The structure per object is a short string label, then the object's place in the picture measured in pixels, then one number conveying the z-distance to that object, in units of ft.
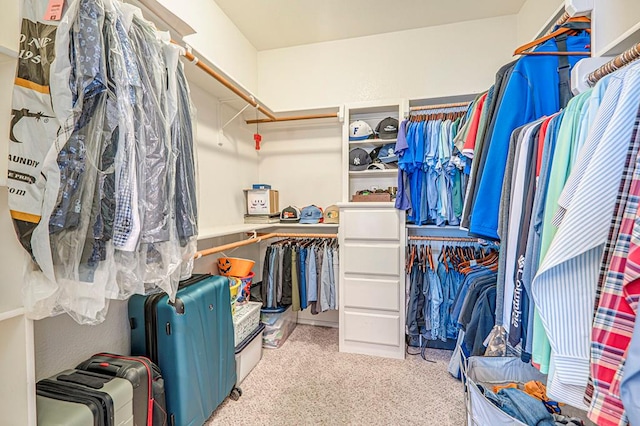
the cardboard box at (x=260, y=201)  8.40
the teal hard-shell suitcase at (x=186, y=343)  4.34
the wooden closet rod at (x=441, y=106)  7.22
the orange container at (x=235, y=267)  6.95
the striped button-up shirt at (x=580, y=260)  2.02
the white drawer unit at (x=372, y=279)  7.27
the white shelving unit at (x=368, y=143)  7.61
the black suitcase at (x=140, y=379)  3.73
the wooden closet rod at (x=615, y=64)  2.44
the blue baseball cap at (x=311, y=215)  8.47
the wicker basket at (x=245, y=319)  6.13
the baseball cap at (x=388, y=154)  7.59
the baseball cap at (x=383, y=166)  7.70
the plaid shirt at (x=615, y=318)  1.79
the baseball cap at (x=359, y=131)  7.79
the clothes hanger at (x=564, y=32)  3.53
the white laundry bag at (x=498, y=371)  4.50
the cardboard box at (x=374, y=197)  7.44
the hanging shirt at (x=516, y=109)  3.64
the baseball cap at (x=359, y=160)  7.91
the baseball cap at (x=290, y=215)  8.68
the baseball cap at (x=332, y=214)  8.38
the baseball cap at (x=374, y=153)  8.06
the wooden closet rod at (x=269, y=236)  5.80
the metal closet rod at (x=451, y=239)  7.63
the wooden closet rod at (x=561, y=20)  3.63
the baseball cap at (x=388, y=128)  7.61
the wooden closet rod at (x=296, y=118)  8.21
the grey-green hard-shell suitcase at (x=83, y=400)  2.97
